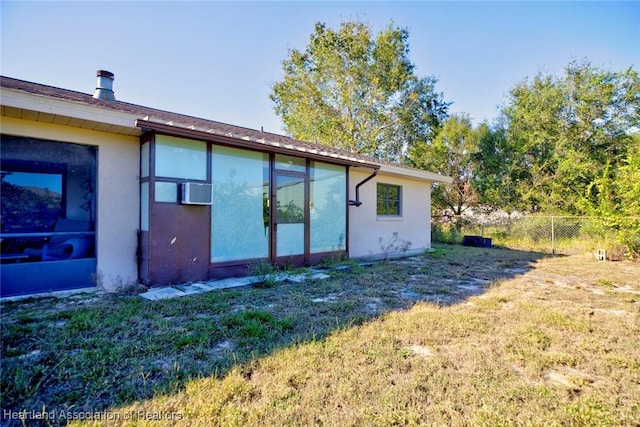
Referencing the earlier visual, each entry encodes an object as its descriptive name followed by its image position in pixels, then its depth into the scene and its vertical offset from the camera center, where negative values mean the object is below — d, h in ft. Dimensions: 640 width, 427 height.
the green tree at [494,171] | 52.75 +8.30
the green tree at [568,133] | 47.42 +13.58
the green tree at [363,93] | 58.95 +24.29
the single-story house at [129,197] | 13.97 +1.30
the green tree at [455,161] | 54.80 +10.51
